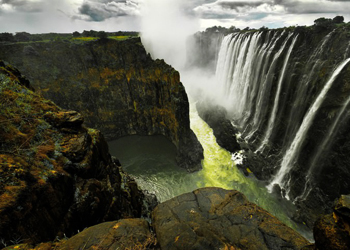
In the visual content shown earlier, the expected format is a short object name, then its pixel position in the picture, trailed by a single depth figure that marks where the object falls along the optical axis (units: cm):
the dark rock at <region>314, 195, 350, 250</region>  412
